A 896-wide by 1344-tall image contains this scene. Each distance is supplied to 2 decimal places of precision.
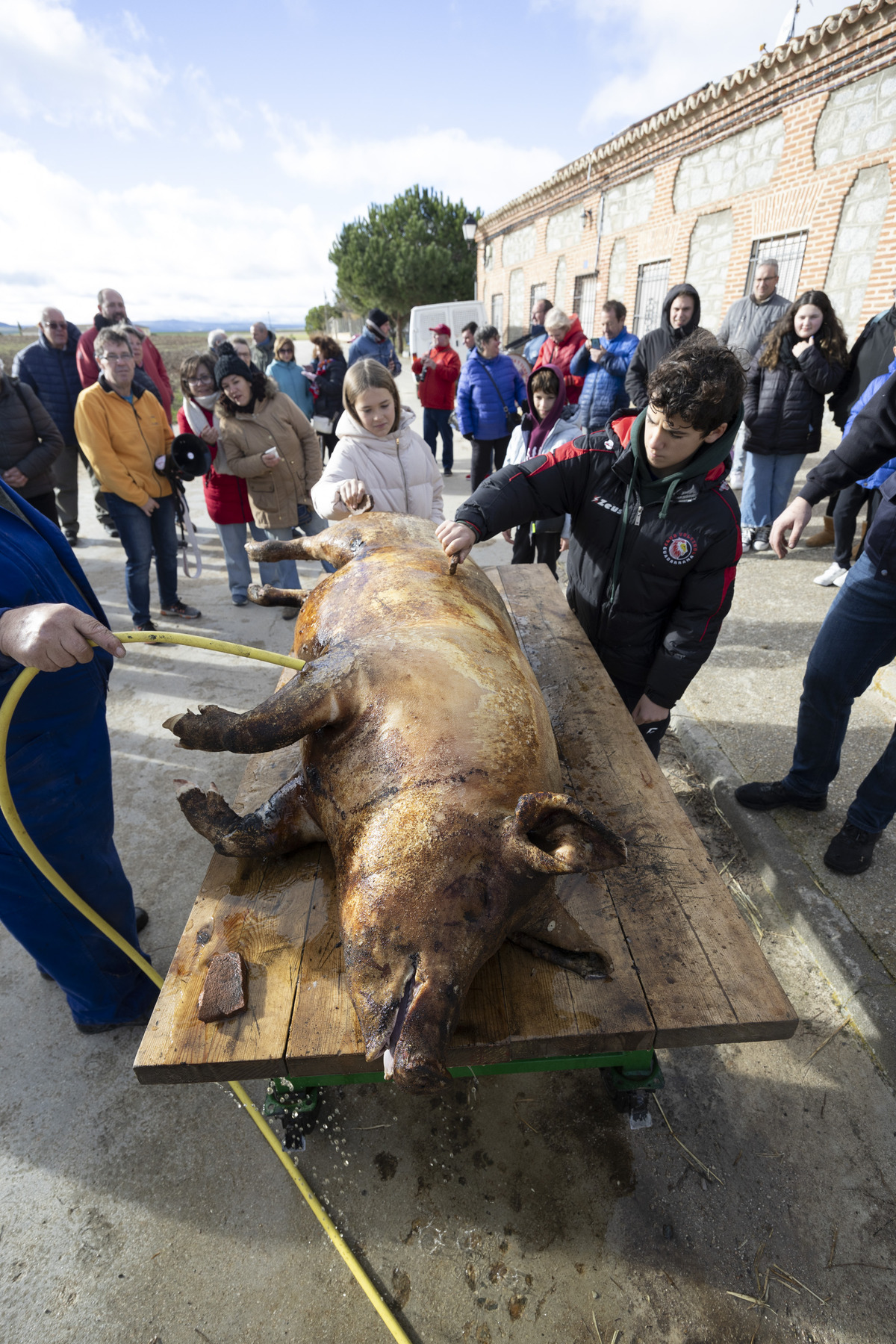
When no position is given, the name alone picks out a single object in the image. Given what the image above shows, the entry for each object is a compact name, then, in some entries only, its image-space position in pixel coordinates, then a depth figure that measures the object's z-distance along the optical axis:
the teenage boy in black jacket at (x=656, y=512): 2.43
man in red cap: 9.37
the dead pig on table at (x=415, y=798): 1.65
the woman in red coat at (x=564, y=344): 7.07
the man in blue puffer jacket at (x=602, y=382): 6.80
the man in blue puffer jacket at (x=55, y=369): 6.41
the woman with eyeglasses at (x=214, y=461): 5.59
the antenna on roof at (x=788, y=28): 11.84
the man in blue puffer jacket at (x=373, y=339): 8.34
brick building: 8.73
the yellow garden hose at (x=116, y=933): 1.82
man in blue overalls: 1.78
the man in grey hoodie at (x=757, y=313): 6.86
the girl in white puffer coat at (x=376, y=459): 3.62
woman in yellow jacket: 4.79
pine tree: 38.22
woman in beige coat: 5.16
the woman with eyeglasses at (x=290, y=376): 7.77
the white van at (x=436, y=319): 17.61
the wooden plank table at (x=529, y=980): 1.70
